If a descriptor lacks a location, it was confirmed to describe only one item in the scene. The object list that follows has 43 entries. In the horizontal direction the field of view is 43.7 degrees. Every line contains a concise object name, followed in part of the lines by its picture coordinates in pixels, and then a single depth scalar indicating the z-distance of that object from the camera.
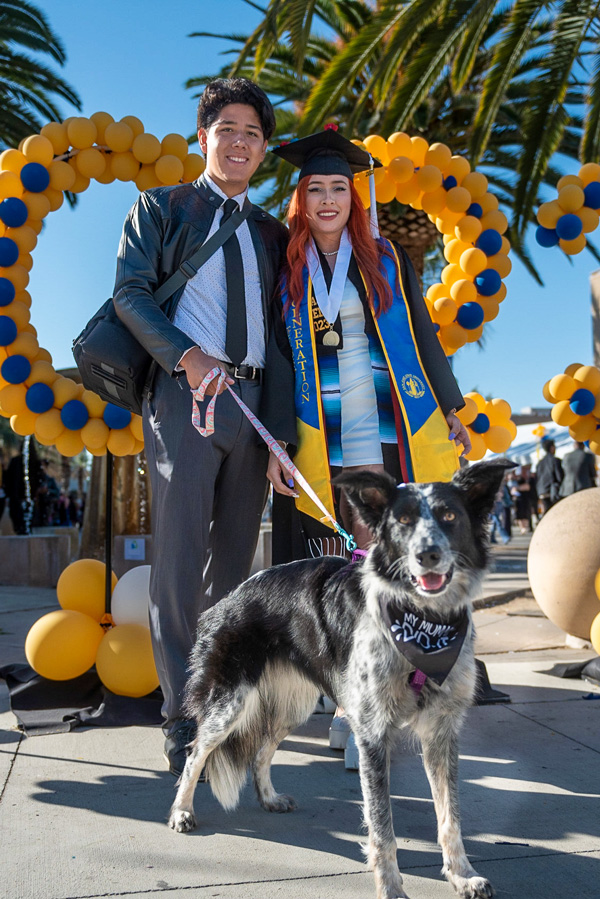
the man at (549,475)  14.16
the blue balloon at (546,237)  5.27
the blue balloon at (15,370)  4.20
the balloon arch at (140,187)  4.23
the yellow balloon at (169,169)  4.49
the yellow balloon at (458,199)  5.07
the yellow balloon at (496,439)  5.03
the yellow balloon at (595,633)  4.22
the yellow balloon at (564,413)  5.23
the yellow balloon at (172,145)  4.56
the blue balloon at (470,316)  5.04
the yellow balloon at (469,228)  5.15
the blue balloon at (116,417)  4.14
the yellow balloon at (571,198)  5.14
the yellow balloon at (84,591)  4.39
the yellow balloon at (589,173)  5.20
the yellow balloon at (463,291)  5.07
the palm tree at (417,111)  10.02
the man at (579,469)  11.16
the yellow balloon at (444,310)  4.98
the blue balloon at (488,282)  5.16
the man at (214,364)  3.10
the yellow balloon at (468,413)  4.75
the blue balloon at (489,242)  5.21
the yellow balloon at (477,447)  4.95
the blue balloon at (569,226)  5.14
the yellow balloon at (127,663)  3.88
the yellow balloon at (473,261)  5.09
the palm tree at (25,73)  10.88
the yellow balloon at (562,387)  5.18
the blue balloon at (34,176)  4.34
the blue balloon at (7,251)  4.32
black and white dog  2.14
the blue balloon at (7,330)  4.23
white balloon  4.09
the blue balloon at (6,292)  4.31
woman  3.15
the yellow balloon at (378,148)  4.95
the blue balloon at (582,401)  5.18
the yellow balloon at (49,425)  4.23
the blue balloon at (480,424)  4.98
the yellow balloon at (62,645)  4.00
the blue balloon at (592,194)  5.18
